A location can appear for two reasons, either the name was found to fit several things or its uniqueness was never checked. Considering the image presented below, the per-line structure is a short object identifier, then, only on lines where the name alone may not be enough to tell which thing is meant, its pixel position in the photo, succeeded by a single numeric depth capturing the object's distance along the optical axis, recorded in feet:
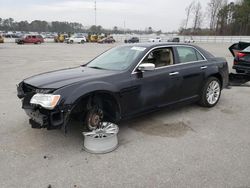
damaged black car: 9.10
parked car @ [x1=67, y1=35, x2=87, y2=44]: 122.42
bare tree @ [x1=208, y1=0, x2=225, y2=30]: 189.04
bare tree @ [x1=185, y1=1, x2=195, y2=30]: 201.18
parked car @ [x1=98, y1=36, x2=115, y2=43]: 126.63
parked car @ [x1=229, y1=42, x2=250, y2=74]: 22.80
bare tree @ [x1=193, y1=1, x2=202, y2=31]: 197.86
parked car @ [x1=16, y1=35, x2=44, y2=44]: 104.63
